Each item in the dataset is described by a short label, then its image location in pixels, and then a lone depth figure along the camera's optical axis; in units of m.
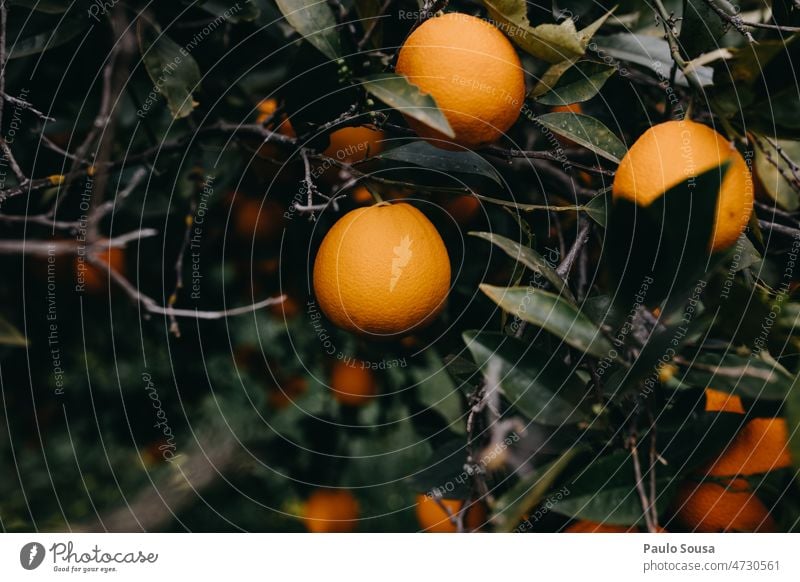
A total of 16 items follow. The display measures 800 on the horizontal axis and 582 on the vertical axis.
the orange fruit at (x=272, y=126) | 0.52
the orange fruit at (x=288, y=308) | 0.67
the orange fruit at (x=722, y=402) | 0.45
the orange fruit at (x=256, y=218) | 0.62
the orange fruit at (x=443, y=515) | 0.49
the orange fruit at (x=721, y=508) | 0.43
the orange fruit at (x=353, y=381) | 0.71
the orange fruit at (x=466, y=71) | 0.40
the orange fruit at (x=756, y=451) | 0.43
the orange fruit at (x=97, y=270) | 0.60
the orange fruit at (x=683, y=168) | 0.38
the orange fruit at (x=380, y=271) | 0.42
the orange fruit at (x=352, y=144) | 0.50
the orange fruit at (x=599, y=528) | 0.44
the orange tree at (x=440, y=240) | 0.40
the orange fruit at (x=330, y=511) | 0.69
